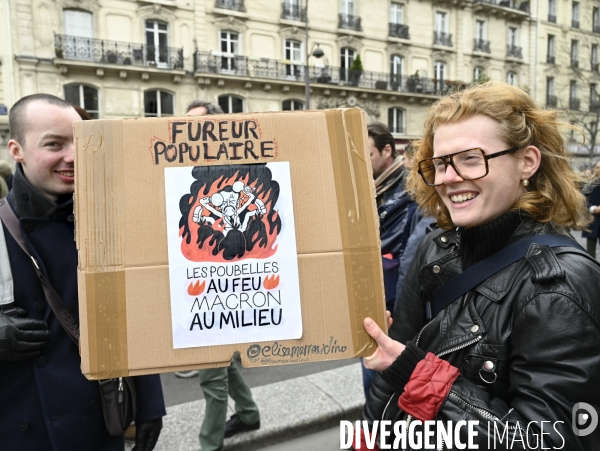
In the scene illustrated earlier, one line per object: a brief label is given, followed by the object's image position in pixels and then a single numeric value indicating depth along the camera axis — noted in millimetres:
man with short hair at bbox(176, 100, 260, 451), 2709
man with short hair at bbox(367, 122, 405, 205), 3146
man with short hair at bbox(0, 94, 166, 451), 1578
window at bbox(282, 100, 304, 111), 21953
